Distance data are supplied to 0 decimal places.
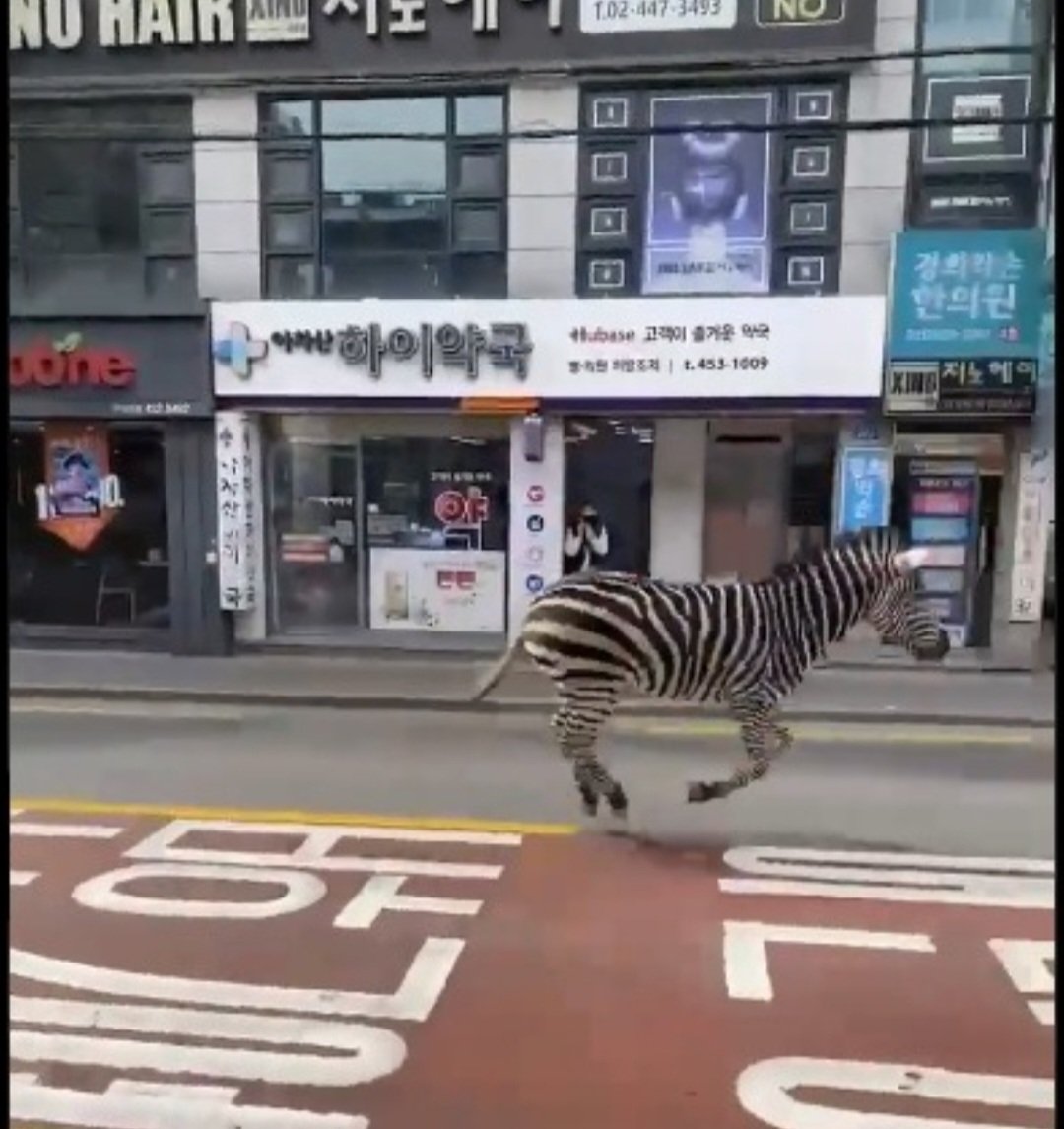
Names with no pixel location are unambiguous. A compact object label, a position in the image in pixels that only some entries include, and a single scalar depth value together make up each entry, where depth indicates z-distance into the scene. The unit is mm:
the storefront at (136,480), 6502
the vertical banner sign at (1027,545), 5558
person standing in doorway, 7461
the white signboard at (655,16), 6273
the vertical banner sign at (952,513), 7281
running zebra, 4250
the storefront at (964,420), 6602
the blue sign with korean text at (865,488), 7070
